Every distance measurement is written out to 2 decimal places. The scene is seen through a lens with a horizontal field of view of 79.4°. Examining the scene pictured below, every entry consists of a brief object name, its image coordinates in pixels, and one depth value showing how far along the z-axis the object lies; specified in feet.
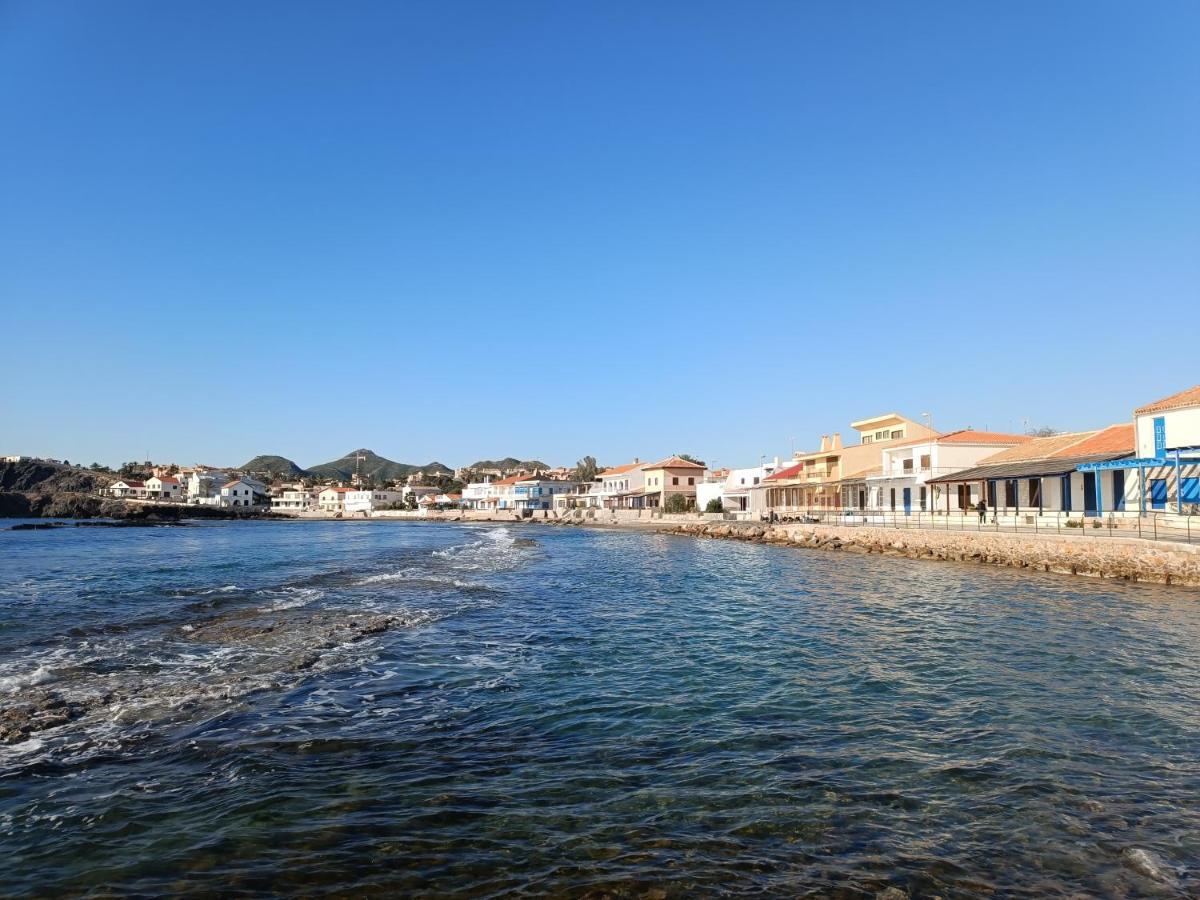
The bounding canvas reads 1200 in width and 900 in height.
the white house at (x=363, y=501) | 481.05
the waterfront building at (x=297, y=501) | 507.71
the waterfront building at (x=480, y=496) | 451.94
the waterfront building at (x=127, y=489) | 461.37
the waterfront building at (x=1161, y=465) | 98.63
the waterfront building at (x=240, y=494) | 473.67
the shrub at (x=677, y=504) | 273.75
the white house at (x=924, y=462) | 163.94
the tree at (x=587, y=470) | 563.16
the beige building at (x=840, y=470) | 196.13
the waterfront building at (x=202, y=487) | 490.90
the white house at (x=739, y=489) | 253.24
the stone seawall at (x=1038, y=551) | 74.95
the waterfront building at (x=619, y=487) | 333.66
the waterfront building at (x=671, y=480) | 305.12
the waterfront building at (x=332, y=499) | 497.87
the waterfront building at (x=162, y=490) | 483.10
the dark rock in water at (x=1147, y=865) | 17.93
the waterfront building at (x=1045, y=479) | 117.92
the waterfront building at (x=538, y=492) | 407.85
